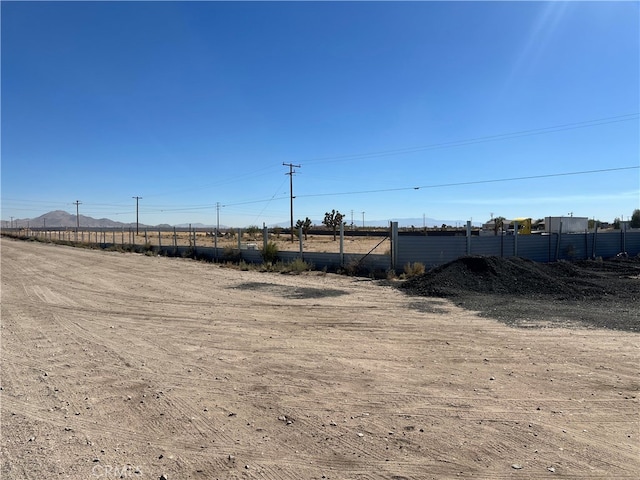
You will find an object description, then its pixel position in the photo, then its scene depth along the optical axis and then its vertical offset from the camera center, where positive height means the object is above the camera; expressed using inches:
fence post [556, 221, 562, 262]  904.3 -27.5
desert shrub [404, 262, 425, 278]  692.1 -55.2
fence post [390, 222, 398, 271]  732.2 -27.9
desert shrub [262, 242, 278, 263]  915.4 -37.2
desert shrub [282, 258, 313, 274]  803.4 -57.1
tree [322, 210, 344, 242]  2790.4 +108.7
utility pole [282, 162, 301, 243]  2219.0 +275.4
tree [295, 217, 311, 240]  2492.6 +66.9
